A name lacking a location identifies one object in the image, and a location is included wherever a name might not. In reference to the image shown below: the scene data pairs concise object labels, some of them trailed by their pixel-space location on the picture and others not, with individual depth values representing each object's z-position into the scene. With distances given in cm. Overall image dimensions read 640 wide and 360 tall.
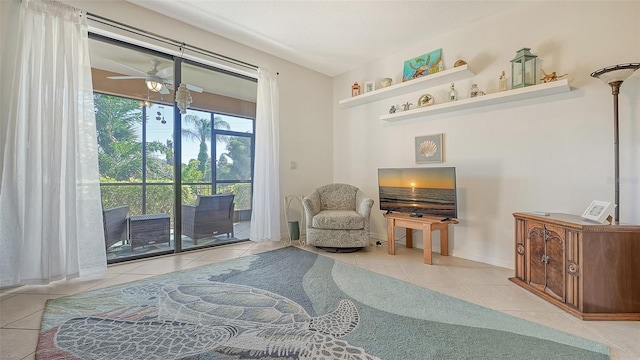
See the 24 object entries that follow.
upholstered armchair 317
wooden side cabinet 169
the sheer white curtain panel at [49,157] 201
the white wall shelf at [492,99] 232
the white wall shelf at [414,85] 291
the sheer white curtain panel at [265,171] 352
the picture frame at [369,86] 380
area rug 134
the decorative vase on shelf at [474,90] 285
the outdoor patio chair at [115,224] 280
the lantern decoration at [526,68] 248
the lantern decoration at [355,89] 400
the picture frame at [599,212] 178
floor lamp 188
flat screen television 288
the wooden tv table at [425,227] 280
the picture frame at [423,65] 321
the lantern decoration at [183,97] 293
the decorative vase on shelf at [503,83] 264
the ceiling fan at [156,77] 306
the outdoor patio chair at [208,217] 323
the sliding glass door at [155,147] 287
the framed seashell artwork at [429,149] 324
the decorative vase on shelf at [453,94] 301
